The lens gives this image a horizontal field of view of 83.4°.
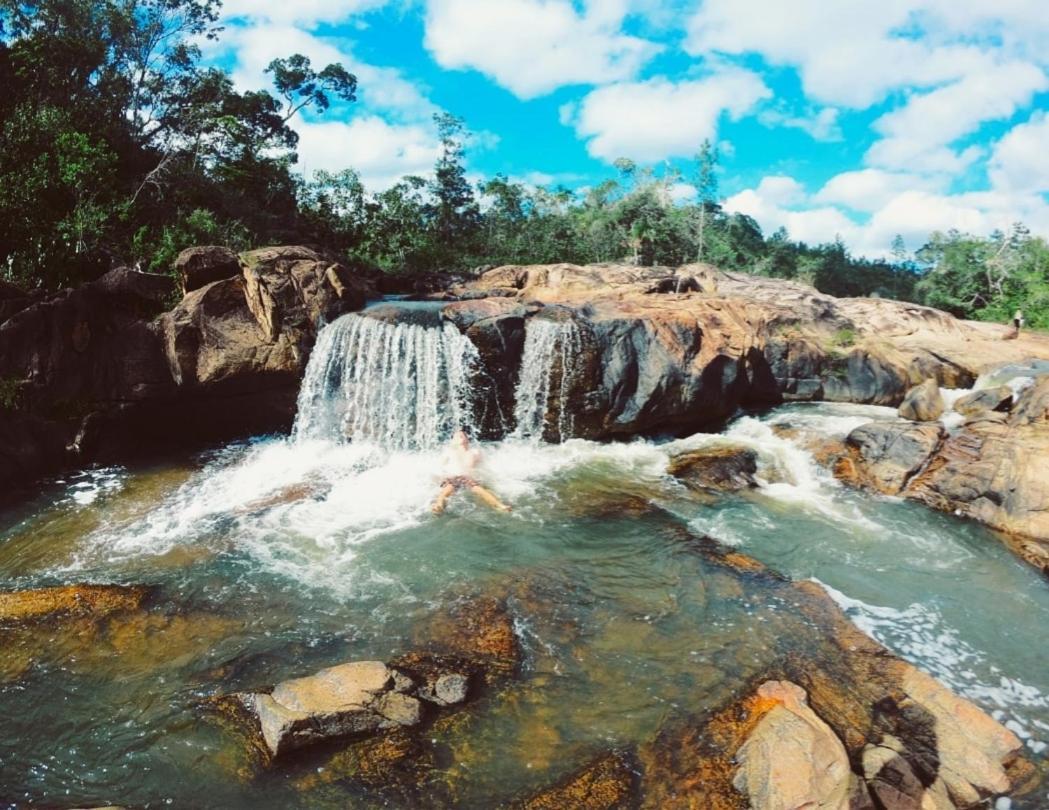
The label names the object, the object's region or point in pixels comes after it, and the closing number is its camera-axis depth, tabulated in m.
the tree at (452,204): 28.66
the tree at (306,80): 24.53
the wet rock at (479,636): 5.01
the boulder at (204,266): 11.12
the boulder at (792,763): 3.55
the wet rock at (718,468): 9.09
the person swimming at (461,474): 8.23
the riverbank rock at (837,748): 3.68
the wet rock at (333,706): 4.09
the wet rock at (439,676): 4.56
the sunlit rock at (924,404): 11.05
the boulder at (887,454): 9.12
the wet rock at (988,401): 10.15
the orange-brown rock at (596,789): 3.71
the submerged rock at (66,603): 5.57
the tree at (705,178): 32.78
